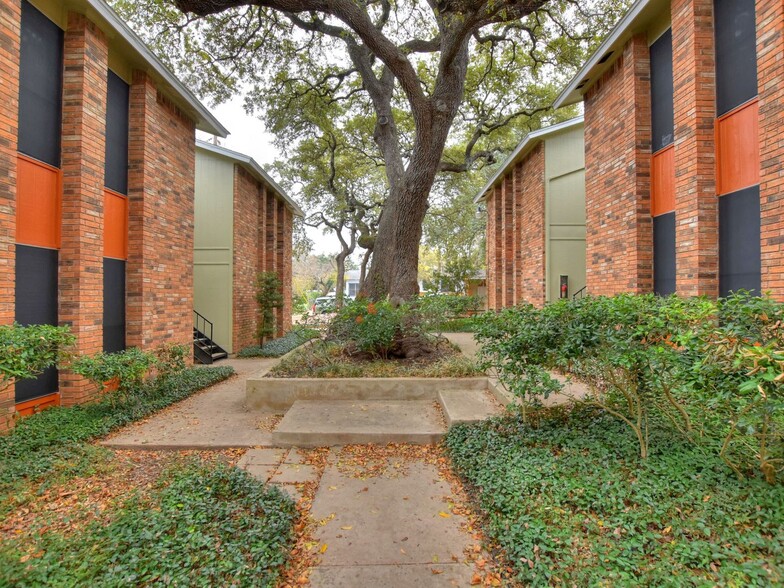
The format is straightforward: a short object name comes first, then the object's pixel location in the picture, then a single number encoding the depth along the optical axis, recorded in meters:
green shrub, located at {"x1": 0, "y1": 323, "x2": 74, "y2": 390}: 3.29
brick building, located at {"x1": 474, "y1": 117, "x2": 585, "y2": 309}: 9.85
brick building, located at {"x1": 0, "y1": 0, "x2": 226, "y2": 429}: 4.31
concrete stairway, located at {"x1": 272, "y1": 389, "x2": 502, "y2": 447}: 4.22
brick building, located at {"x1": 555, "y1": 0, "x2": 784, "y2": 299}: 3.93
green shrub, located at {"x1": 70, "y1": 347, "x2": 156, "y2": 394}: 4.42
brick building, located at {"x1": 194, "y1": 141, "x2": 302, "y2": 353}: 10.30
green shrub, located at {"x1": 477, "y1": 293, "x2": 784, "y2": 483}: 2.30
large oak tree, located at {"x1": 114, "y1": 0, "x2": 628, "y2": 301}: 6.12
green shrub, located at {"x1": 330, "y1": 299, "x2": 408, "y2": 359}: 6.35
